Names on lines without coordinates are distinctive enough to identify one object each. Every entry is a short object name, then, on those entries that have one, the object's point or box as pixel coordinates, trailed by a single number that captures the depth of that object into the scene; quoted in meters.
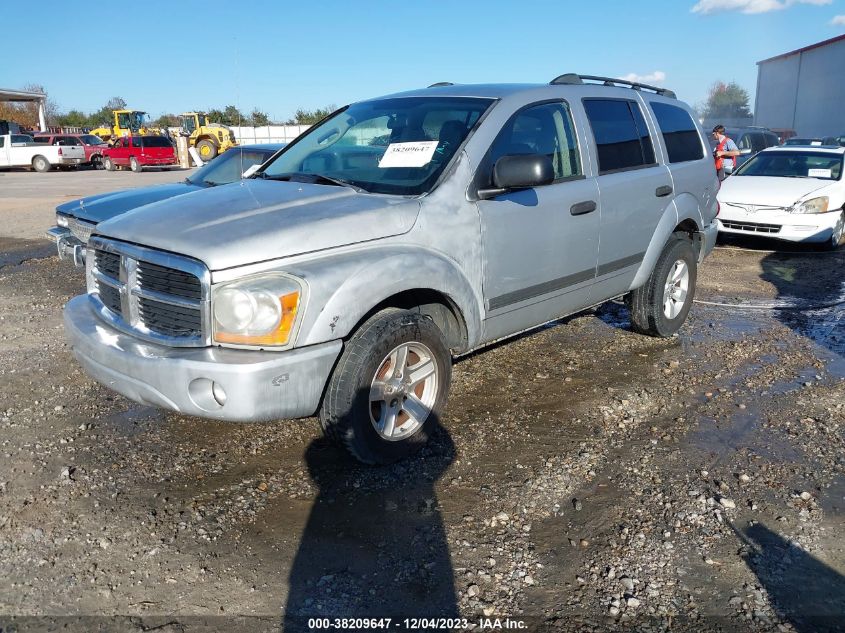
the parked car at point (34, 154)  30.91
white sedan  9.47
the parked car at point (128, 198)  7.32
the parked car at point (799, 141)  17.80
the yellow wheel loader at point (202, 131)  32.97
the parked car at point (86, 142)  31.72
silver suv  3.01
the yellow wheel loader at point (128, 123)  40.19
